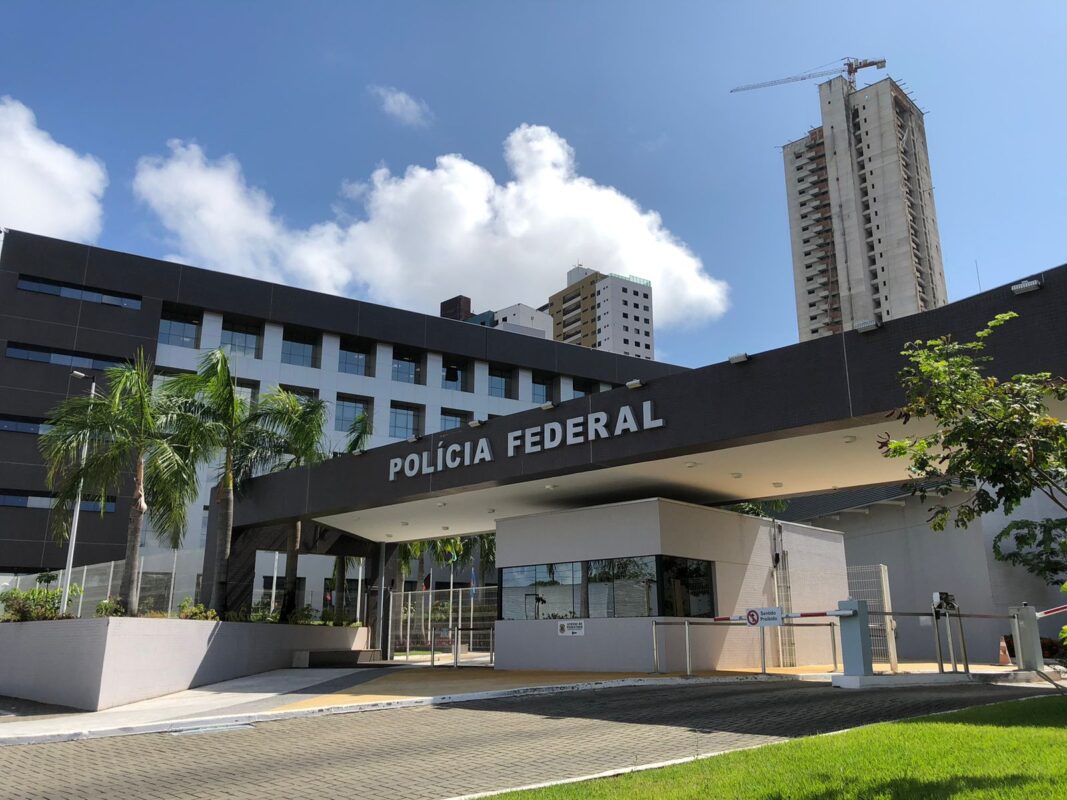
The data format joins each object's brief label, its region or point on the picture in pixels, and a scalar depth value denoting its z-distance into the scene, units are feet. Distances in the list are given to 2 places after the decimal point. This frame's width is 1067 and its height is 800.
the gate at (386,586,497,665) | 81.66
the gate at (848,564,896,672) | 55.21
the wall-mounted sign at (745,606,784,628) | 51.57
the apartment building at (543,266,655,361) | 512.63
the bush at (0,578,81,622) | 66.49
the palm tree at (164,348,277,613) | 68.03
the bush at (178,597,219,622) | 64.44
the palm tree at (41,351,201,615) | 60.44
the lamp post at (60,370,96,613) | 65.35
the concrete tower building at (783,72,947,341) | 411.95
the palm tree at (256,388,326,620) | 73.77
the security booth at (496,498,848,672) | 61.93
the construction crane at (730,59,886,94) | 525.34
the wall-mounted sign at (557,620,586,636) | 64.84
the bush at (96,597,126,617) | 59.57
